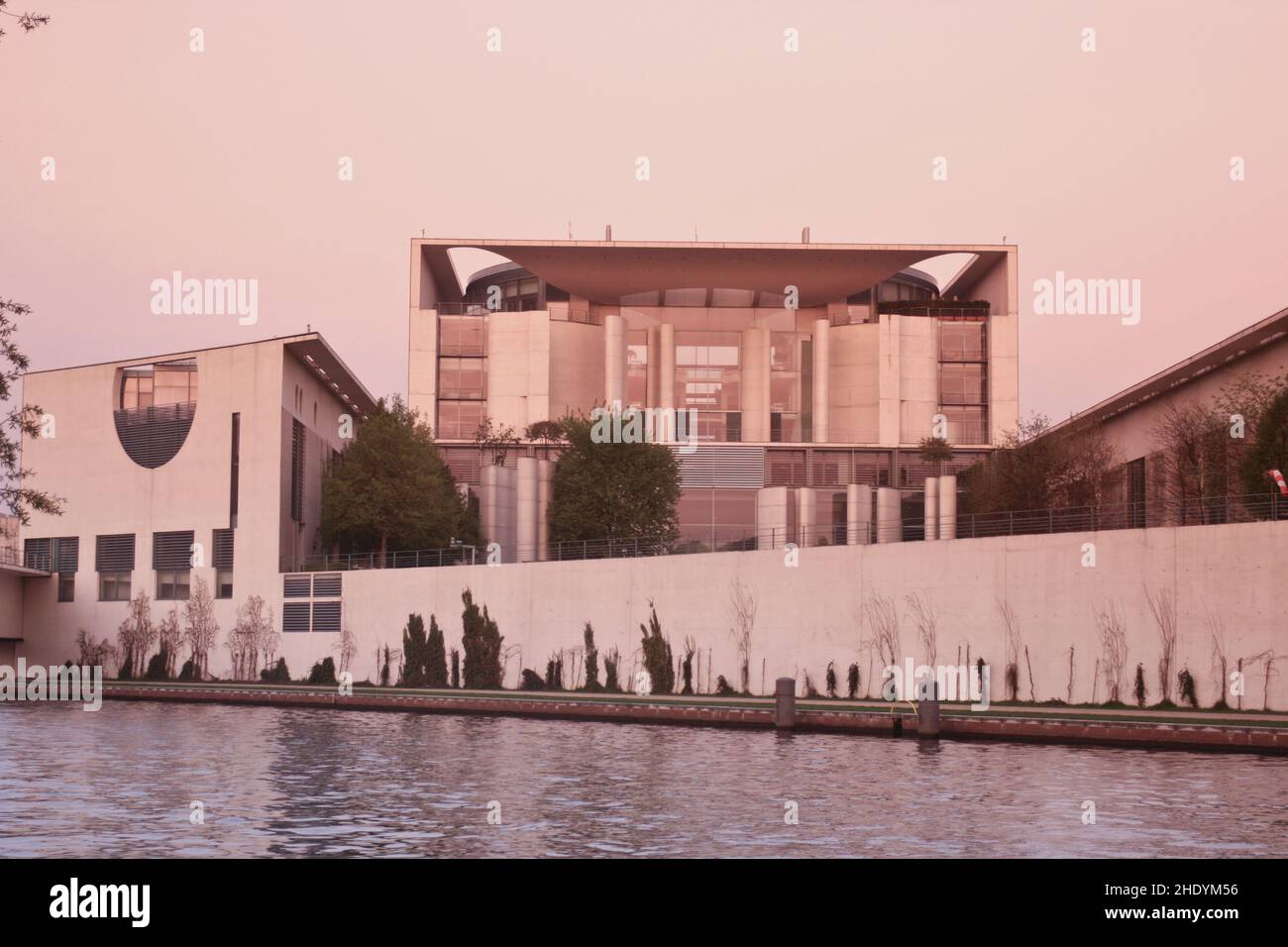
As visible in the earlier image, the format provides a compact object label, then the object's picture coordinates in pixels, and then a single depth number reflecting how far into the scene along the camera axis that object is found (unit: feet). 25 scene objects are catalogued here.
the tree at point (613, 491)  236.63
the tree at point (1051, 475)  196.65
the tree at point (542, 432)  263.70
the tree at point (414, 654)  202.80
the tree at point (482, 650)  197.67
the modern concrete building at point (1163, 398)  178.91
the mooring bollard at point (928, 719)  128.26
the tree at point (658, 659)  182.39
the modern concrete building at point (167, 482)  219.61
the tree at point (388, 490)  229.25
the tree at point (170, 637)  220.84
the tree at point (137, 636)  222.07
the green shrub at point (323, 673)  211.31
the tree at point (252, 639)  216.13
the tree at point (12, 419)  83.71
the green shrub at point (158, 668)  220.23
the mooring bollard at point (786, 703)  137.49
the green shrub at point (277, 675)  213.50
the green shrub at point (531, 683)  193.26
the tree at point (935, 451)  266.77
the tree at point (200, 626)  218.79
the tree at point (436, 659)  201.77
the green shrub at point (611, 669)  186.29
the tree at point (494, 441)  271.90
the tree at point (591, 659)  188.34
